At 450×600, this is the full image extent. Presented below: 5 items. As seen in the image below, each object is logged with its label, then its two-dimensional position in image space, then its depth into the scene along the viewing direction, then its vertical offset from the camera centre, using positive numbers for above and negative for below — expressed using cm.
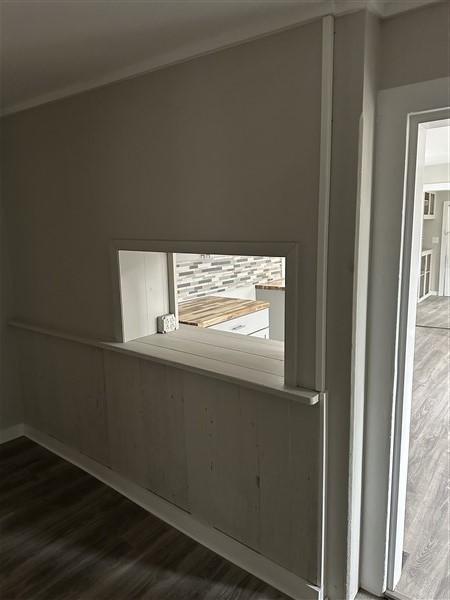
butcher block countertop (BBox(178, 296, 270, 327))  291 -57
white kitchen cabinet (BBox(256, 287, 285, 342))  416 -75
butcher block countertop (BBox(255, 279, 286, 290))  409 -52
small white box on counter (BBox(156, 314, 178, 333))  239 -49
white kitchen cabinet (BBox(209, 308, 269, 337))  314 -69
